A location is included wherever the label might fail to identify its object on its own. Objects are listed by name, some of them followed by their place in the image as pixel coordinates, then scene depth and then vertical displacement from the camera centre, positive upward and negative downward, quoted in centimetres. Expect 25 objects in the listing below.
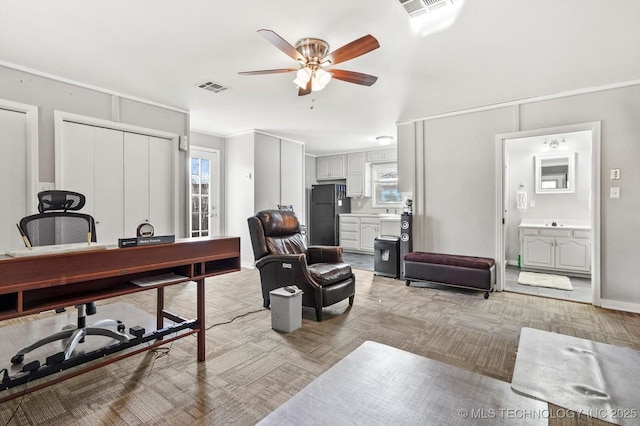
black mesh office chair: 212 -14
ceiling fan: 236 +119
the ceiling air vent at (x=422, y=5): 204 +139
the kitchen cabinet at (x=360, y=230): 712 -48
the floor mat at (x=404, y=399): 149 -102
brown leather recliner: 308 -59
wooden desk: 138 -33
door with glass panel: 571 +38
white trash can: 274 -90
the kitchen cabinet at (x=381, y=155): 717 +131
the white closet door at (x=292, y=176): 620 +73
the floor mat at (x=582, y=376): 158 -100
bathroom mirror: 516 +64
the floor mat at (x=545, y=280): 432 -105
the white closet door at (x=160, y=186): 426 +35
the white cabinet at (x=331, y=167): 782 +114
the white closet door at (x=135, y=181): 401 +40
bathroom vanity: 472 -58
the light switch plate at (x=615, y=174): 339 +40
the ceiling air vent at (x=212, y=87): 350 +146
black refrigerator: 739 +1
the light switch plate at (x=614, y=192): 340 +20
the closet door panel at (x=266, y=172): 564 +73
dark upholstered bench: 380 -78
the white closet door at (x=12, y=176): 304 +36
